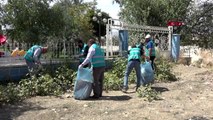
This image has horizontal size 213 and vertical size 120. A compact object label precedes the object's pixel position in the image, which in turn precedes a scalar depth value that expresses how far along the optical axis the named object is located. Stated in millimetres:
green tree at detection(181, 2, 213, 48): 16956
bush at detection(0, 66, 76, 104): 5645
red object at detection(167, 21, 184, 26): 14486
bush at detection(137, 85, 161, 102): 6019
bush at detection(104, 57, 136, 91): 7045
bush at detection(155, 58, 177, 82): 8382
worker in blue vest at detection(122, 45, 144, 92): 6687
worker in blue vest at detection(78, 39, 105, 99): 6014
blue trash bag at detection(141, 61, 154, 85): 7159
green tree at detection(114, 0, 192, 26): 15642
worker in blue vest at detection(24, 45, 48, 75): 6833
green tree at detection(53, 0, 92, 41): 14086
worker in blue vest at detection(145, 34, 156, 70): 8171
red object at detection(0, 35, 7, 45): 7384
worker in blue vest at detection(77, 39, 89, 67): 7175
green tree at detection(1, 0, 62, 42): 12668
